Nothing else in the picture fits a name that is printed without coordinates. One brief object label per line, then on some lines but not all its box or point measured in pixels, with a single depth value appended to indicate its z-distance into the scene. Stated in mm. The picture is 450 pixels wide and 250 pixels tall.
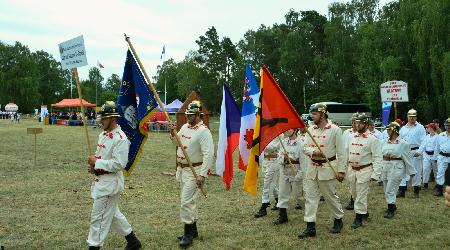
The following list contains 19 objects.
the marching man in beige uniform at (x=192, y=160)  7809
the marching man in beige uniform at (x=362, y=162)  9289
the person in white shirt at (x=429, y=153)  14025
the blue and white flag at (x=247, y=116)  10430
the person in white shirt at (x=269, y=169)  10234
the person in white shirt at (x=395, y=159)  11023
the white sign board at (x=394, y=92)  16484
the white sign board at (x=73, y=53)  7773
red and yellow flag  8469
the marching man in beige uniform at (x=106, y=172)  6645
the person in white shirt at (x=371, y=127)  10567
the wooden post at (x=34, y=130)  18625
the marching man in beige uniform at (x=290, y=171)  9578
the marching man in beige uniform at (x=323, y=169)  8477
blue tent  46312
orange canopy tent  56241
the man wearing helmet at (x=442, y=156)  13203
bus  57500
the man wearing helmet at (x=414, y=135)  14062
